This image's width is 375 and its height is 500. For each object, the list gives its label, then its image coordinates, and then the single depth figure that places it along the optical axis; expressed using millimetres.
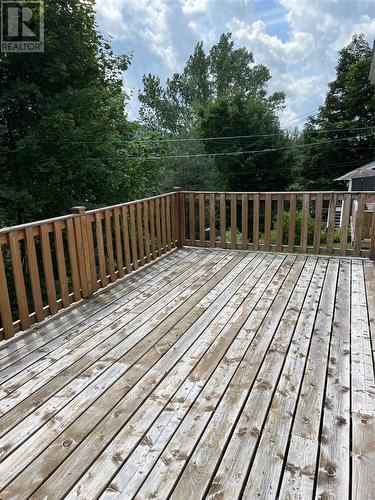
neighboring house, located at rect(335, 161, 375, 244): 14539
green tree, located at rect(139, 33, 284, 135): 25156
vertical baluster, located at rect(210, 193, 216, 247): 4820
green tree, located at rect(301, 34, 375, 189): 18266
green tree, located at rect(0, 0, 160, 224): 5984
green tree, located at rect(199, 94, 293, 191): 18875
